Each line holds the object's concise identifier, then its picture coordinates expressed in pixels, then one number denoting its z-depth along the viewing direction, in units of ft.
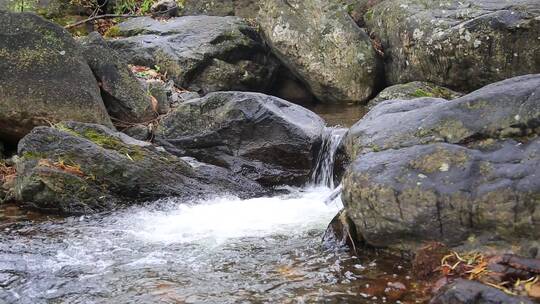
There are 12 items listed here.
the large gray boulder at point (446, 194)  14.40
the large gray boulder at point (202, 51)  43.75
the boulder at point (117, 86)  30.71
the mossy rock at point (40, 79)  26.76
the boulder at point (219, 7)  53.67
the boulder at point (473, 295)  12.07
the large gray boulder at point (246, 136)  28.86
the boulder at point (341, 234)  17.30
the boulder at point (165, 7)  55.11
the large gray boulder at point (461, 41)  35.47
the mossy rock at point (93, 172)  22.45
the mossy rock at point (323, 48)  44.11
